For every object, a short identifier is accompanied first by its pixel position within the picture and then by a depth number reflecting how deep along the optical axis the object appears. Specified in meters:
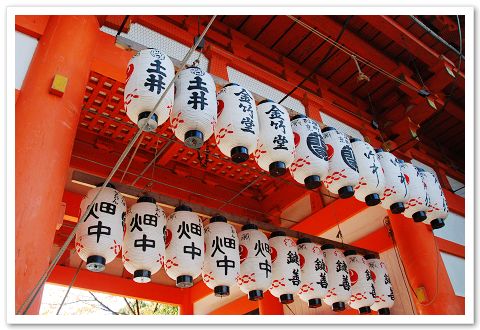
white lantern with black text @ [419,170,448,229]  5.30
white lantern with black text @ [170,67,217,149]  3.28
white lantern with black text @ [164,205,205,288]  3.63
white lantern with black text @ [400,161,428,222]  5.04
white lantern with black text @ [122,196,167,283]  3.43
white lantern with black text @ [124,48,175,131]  3.11
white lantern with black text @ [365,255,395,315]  5.33
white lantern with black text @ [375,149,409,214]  4.75
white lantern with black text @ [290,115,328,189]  4.00
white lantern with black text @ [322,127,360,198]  4.22
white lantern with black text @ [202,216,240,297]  3.93
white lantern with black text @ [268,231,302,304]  4.46
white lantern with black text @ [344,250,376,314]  5.21
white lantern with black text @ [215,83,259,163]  3.54
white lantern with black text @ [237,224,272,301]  4.23
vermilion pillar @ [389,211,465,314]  5.55
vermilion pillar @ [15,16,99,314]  2.70
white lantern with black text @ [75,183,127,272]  3.16
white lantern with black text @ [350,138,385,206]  4.47
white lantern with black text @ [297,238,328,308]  4.72
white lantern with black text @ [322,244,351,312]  4.96
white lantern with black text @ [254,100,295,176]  3.78
